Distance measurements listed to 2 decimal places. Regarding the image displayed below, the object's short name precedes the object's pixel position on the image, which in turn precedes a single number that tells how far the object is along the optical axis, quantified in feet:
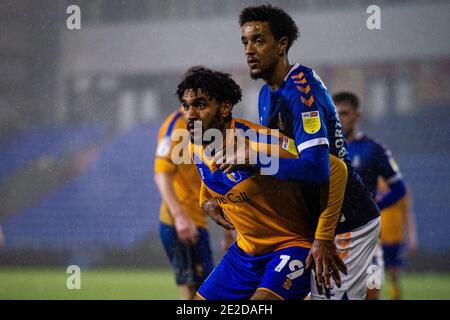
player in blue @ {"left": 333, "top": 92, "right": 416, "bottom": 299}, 31.40
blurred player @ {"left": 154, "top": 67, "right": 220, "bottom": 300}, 29.66
